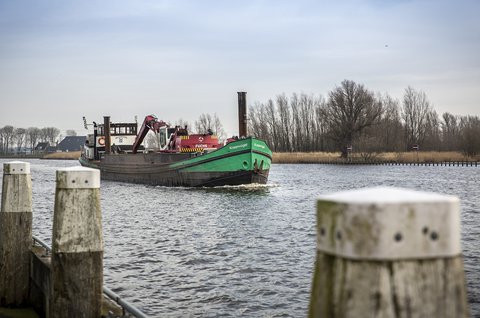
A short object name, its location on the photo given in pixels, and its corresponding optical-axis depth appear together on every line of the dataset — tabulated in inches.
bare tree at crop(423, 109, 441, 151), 3799.2
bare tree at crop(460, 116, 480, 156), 3059.1
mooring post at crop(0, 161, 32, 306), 300.7
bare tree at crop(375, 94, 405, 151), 3464.6
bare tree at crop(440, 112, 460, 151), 3799.2
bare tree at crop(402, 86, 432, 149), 3858.3
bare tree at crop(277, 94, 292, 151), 4249.5
